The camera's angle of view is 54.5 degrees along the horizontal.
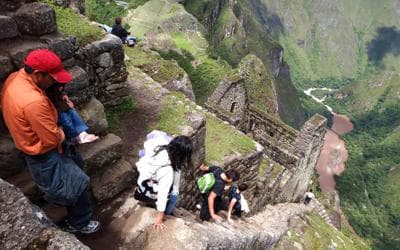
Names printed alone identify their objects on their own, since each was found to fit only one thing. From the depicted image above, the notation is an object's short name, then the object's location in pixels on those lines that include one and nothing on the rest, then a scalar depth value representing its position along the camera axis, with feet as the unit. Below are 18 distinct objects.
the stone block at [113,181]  20.31
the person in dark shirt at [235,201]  26.98
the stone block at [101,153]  20.06
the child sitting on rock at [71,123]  16.85
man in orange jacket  13.55
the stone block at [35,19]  17.69
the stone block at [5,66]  16.81
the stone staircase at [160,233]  17.78
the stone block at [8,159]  16.87
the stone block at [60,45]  18.58
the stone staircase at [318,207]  67.21
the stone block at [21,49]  17.19
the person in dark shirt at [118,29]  44.47
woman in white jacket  18.33
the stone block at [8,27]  16.93
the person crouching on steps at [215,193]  24.65
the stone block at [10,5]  17.35
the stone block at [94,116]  21.61
